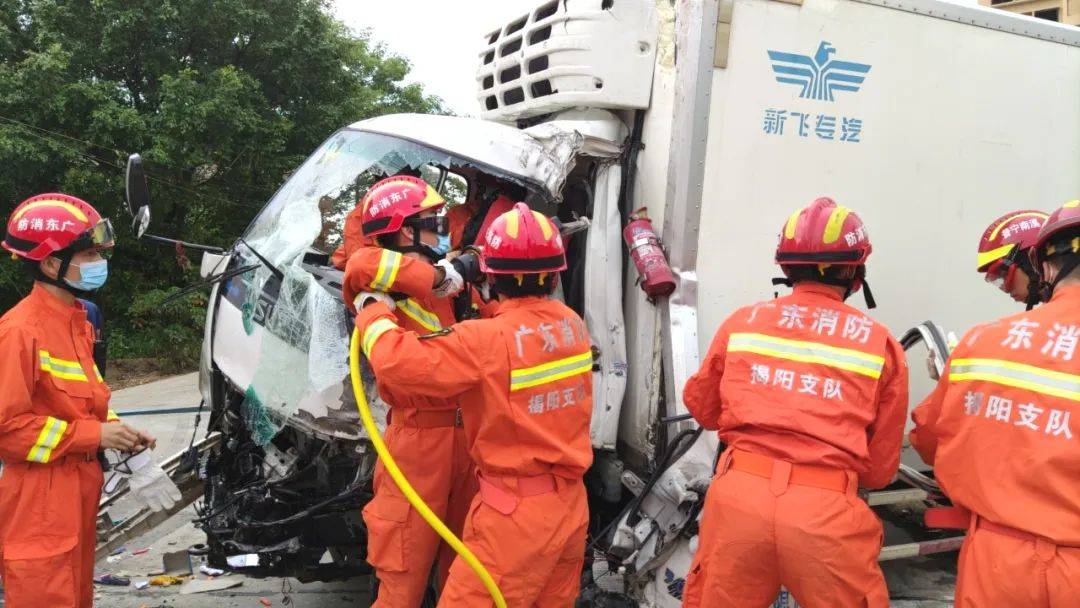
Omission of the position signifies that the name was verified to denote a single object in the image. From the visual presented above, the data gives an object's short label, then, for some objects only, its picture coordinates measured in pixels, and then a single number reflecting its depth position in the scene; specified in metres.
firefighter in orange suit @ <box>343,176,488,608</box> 2.86
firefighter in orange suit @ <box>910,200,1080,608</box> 2.07
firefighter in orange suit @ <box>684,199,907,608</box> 2.41
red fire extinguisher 3.28
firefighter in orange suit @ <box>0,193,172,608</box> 2.84
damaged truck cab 3.29
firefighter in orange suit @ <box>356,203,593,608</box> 2.56
